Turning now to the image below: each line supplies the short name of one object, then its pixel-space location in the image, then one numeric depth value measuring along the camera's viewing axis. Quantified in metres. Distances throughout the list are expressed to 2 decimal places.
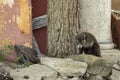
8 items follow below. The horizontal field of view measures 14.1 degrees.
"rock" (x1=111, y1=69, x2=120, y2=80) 8.96
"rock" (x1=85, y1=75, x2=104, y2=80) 8.60
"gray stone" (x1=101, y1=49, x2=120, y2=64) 10.22
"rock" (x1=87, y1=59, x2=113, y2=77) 8.56
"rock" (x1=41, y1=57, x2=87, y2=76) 8.16
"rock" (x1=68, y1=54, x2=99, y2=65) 8.61
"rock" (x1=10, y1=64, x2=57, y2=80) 7.62
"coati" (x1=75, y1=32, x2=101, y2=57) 9.17
